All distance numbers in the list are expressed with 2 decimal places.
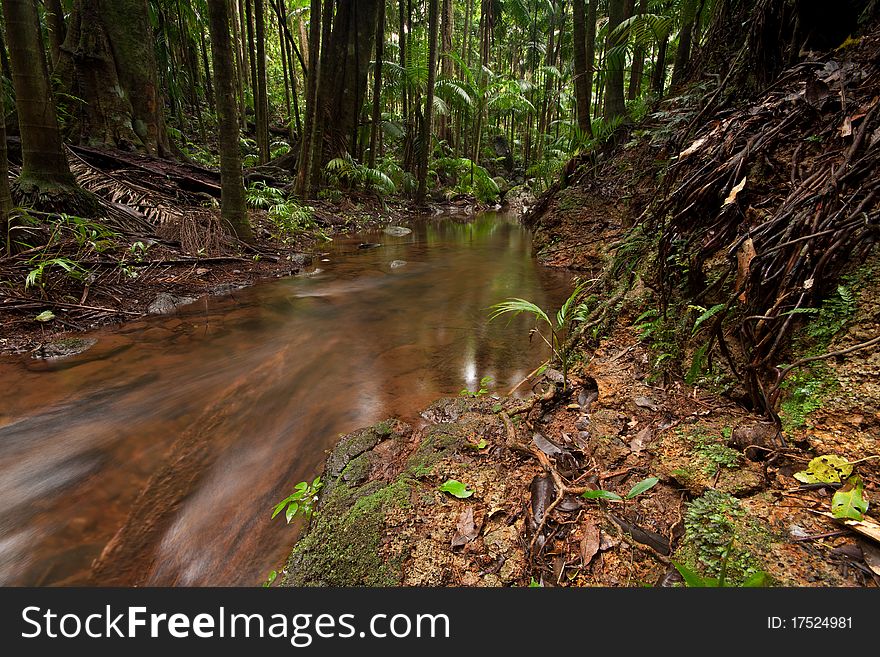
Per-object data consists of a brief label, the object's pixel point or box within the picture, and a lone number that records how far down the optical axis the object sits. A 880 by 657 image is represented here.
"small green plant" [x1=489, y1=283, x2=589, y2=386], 2.58
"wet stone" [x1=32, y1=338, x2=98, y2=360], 3.14
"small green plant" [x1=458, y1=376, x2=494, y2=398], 2.74
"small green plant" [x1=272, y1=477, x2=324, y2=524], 1.81
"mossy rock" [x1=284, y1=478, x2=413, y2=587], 1.32
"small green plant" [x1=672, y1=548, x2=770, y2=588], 0.98
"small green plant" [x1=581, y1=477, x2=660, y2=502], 1.37
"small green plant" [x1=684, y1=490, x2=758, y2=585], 1.07
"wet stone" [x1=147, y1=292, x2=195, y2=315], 4.16
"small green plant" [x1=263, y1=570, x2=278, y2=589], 1.47
